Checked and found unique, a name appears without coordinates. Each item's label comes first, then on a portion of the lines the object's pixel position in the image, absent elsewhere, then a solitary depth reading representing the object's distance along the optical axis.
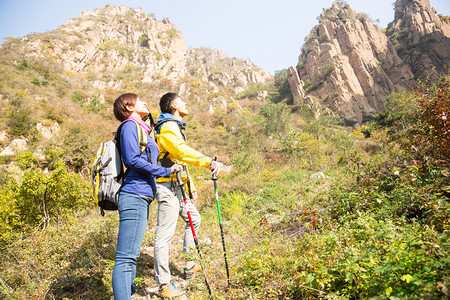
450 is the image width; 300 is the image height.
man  2.04
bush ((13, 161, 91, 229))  3.75
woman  1.65
